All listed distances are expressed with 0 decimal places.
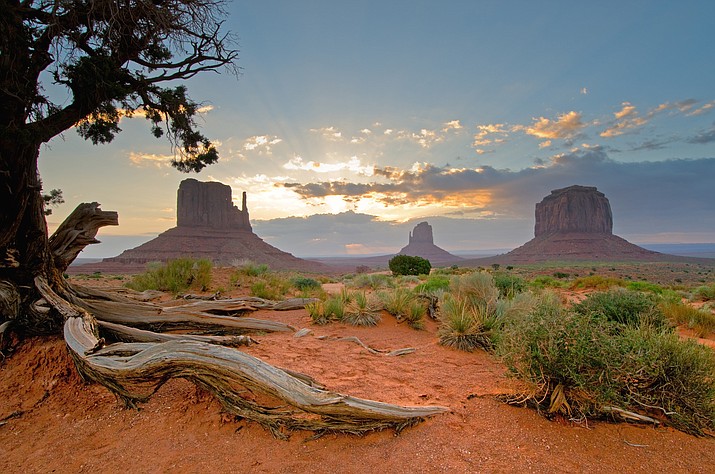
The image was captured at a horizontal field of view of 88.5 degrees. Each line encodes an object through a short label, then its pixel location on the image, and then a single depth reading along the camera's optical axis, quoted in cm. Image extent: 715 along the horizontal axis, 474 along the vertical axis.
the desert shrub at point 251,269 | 1555
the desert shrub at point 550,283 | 1895
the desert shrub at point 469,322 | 680
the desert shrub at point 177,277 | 1188
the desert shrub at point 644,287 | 1602
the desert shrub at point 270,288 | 1174
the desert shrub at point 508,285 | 1144
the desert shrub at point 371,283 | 1758
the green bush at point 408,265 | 2920
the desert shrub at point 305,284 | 1501
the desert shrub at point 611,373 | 341
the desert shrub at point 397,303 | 916
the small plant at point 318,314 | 843
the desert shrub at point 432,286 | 1281
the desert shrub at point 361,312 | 852
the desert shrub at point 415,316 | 875
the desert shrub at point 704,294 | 1490
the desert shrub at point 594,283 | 1718
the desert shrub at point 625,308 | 737
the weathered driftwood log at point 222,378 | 340
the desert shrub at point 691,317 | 879
